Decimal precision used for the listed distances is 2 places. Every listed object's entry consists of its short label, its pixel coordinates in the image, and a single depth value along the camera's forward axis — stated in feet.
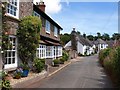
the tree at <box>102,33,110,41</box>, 535.93
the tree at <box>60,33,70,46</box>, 331.77
